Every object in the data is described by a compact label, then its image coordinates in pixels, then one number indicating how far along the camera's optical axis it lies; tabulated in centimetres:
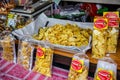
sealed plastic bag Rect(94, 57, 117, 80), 87
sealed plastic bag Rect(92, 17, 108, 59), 95
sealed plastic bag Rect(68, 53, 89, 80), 94
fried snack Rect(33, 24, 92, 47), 111
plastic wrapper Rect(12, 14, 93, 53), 128
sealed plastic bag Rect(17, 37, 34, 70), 116
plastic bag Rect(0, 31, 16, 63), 121
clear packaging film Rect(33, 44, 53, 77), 107
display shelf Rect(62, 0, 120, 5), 174
